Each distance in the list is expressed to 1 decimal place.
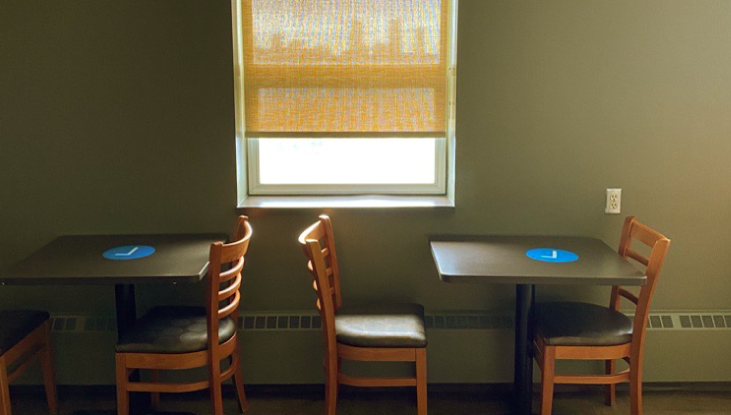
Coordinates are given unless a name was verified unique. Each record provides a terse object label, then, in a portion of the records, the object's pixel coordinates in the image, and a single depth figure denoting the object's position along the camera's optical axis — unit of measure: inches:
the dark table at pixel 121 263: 97.8
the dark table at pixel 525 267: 98.0
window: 122.3
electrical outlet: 122.9
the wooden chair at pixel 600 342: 102.7
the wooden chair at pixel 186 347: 100.1
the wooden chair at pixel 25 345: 103.9
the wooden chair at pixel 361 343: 104.7
